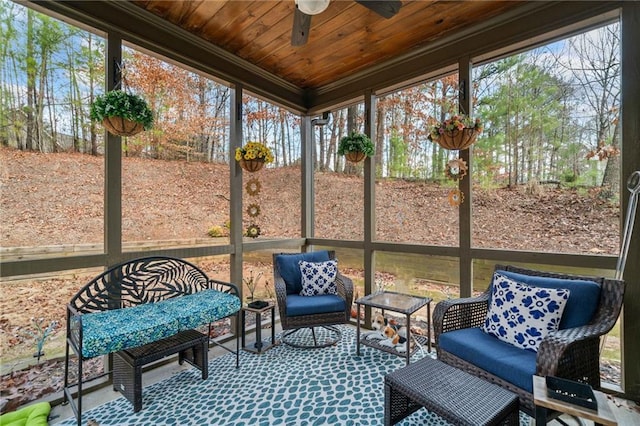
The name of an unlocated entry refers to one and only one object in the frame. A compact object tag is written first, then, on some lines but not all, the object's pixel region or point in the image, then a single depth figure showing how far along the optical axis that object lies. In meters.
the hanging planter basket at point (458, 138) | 2.64
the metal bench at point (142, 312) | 2.01
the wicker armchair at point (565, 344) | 1.70
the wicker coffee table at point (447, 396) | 1.49
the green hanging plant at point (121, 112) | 2.20
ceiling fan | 1.79
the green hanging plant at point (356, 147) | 3.45
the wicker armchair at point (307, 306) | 3.08
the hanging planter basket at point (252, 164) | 3.26
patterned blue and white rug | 2.06
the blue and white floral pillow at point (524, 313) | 2.00
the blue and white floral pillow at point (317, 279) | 3.42
